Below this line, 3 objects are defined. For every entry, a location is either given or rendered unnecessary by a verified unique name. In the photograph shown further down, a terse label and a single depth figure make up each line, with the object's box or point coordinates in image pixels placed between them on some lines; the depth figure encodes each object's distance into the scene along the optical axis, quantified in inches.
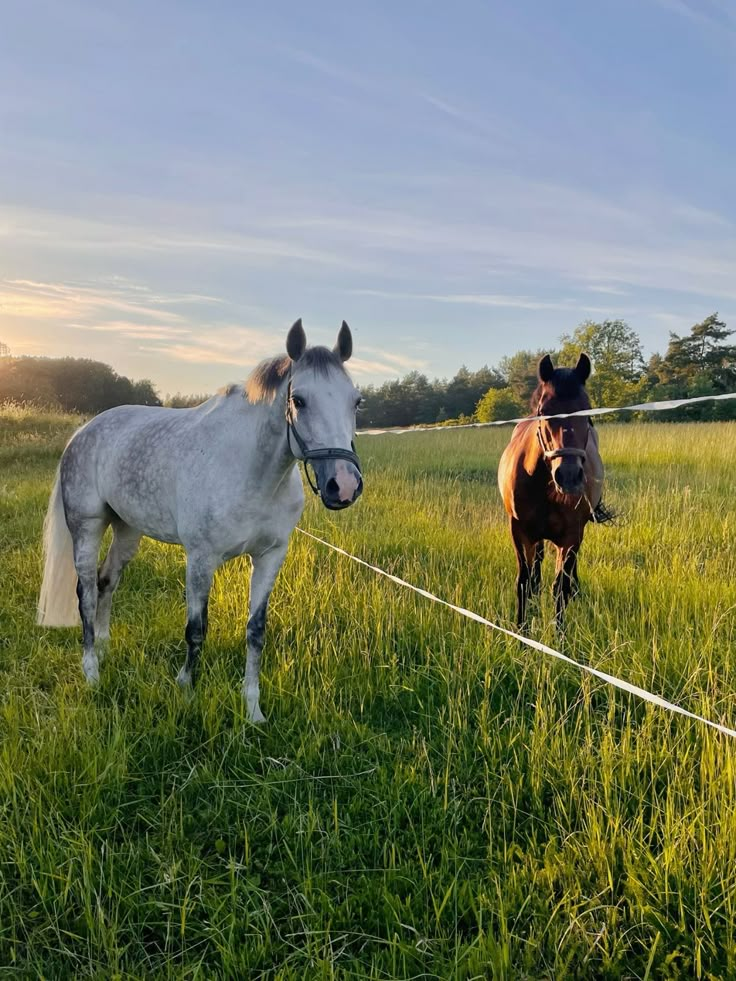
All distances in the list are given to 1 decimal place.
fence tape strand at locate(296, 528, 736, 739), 80.1
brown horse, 138.6
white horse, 103.2
